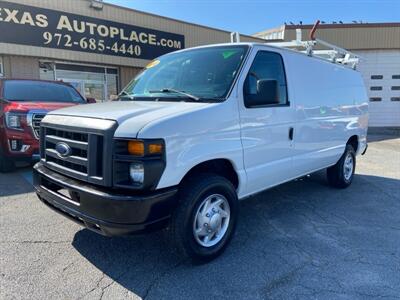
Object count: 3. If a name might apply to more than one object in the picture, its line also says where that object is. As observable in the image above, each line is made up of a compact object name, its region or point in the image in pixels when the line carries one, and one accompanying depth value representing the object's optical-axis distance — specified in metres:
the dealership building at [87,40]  10.17
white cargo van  2.71
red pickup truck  6.13
